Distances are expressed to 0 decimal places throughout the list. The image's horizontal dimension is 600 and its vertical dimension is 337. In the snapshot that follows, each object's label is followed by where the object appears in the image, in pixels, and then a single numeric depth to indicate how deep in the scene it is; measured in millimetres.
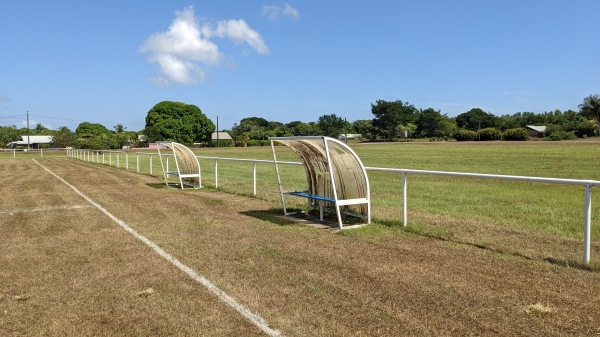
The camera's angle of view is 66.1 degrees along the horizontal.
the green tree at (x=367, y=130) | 111425
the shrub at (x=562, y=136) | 78000
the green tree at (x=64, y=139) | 92688
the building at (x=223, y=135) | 142150
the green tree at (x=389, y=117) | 107125
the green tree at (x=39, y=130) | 148600
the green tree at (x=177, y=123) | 96500
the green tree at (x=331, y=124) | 126250
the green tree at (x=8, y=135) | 119788
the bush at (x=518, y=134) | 77062
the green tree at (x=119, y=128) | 146125
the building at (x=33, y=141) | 112000
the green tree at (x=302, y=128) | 131100
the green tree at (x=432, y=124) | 111038
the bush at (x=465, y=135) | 86500
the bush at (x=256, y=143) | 95625
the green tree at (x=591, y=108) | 88562
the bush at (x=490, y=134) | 85375
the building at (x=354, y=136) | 121938
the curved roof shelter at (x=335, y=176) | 7488
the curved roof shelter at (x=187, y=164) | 14375
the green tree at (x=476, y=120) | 114000
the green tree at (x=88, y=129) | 135050
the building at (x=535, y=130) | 100456
